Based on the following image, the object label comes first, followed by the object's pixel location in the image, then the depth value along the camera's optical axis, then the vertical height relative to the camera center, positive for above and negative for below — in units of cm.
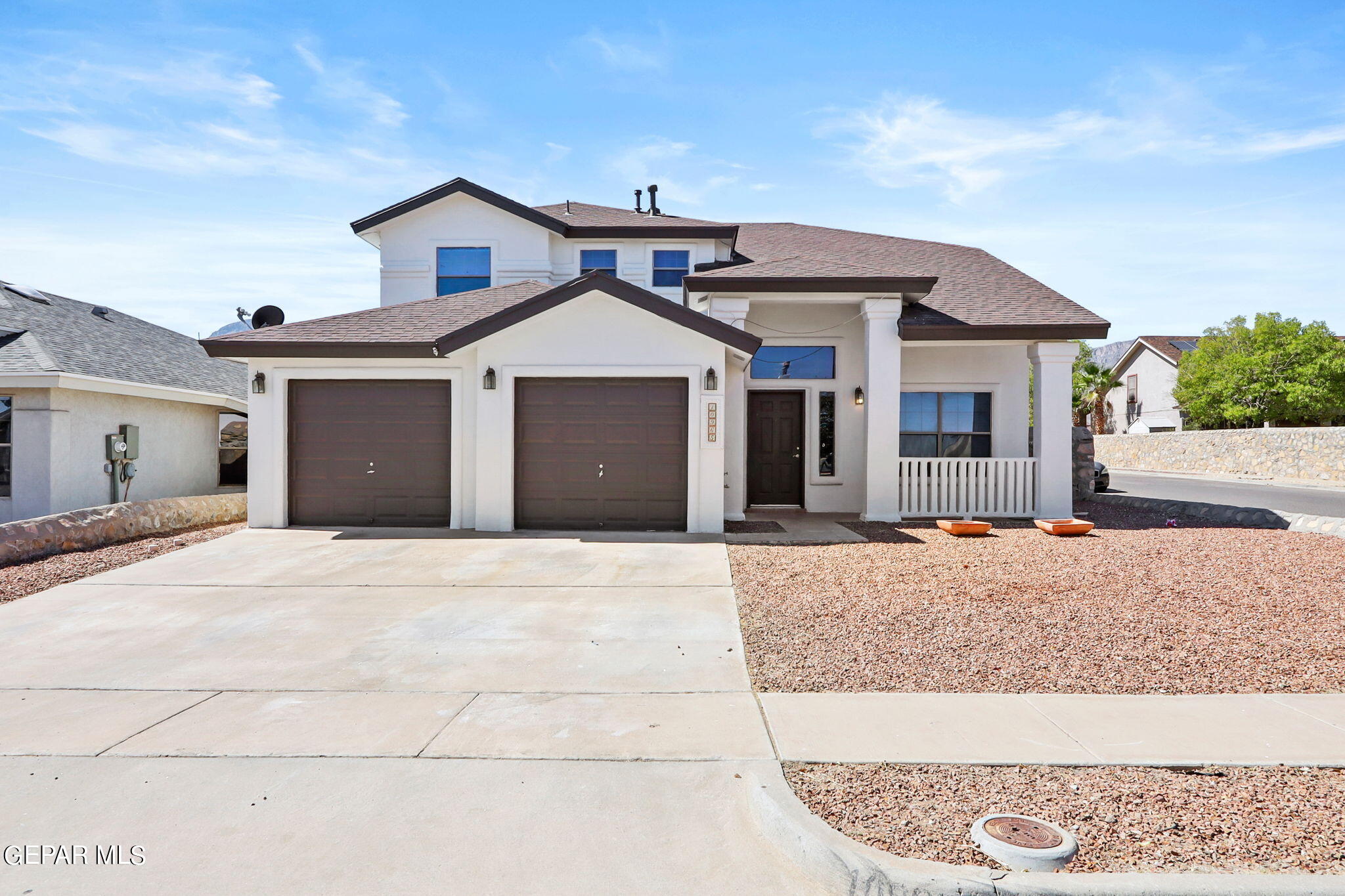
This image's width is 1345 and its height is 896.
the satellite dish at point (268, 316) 1730 +282
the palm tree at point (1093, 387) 4766 +354
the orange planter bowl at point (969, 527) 1084 -126
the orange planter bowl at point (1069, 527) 1108 -127
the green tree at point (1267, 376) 3272 +306
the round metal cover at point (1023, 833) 302 -162
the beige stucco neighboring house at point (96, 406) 1263 +60
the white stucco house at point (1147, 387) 4409 +344
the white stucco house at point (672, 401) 1148 +63
